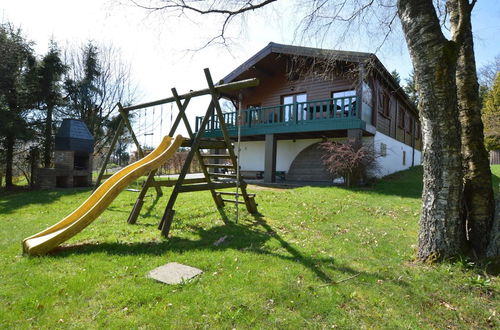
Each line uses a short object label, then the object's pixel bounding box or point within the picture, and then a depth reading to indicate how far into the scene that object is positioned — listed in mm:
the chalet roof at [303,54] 7336
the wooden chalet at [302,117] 11930
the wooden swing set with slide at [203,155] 4801
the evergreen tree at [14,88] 11883
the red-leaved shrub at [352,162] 10375
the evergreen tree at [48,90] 13719
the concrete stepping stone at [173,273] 3064
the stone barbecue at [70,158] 11602
